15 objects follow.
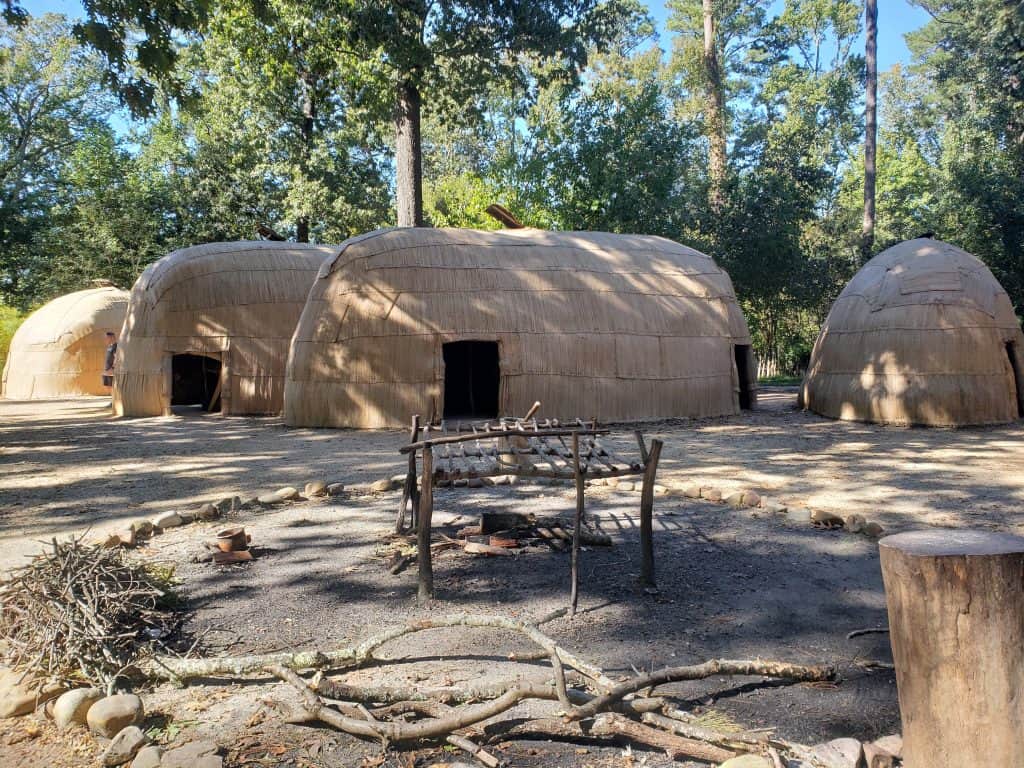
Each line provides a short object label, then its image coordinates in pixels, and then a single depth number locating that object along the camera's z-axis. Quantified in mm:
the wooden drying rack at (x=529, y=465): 4227
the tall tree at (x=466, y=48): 14930
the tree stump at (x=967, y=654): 2240
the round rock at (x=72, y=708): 2961
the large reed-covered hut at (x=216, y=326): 14023
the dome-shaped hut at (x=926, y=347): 11812
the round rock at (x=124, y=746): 2676
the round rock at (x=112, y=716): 2875
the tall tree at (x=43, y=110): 26125
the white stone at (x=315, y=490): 7129
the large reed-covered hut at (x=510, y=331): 11875
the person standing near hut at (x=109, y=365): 17078
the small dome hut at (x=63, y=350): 19891
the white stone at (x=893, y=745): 2510
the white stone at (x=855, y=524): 5684
